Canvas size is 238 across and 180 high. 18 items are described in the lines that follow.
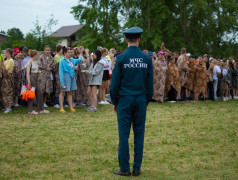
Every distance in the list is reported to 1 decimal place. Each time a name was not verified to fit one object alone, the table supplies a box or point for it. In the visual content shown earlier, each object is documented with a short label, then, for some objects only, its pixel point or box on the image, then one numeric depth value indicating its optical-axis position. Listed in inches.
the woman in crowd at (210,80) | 673.6
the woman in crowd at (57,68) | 504.4
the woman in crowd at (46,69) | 480.1
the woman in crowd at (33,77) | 427.5
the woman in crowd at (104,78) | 499.2
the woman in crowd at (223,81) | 685.9
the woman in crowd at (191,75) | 644.1
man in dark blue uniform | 200.5
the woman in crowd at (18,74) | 485.7
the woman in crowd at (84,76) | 531.8
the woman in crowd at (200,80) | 645.3
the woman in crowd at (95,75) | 470.3
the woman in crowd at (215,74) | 675.0
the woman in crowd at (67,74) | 440.9
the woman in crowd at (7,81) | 450.0
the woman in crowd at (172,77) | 612.4
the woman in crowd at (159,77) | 597.9
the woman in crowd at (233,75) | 722.2
